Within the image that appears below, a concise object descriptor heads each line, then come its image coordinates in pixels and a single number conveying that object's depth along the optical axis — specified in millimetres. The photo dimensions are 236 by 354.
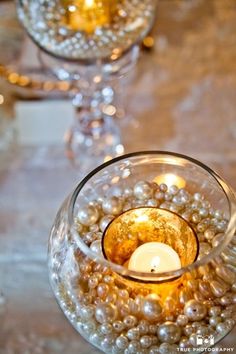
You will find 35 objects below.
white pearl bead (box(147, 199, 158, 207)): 614
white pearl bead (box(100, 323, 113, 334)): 553
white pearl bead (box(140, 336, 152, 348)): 550
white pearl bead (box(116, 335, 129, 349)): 554
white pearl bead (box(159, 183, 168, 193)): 621
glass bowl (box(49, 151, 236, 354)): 548
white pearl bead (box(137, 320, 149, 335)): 551
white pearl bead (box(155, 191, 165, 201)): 617
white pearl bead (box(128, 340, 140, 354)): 553
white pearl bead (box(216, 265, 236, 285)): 552
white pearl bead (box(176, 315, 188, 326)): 552
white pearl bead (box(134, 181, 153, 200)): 617
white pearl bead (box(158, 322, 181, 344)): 549
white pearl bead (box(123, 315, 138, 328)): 551
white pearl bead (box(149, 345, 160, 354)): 554
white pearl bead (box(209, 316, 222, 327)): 558
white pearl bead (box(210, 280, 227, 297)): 554
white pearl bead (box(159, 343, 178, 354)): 552
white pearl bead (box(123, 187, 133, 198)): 624
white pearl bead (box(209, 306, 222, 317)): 558
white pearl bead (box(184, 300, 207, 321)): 551
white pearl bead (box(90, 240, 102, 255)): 566
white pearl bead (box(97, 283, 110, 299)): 555
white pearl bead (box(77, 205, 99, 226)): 597
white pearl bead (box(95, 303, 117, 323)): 550
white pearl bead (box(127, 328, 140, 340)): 551
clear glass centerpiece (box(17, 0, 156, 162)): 780
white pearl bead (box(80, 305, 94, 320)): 557
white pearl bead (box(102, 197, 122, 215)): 612
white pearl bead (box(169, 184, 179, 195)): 618
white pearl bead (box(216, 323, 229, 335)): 560
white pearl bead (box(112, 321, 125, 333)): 552
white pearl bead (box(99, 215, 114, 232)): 597
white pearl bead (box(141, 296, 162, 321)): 547
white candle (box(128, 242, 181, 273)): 590
